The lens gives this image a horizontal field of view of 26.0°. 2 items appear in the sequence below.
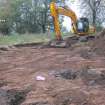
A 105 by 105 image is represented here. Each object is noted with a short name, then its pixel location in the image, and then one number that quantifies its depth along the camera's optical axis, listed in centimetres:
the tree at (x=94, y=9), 2487
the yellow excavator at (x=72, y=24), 1301
